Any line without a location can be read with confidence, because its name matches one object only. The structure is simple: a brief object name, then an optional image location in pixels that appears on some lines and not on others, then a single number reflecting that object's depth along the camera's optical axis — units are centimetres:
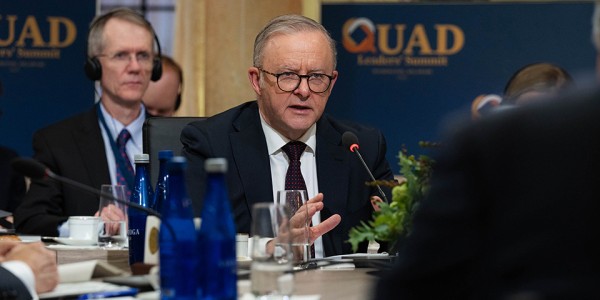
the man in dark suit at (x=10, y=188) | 923
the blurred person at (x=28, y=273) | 374
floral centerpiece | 416
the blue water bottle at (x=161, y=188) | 522
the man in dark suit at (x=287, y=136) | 622
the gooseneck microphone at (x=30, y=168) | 395
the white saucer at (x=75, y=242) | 561
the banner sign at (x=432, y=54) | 923
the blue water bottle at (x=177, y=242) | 314
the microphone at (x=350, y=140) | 576
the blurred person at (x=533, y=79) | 864
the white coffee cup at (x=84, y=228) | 569
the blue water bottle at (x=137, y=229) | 486
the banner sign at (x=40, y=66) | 1040
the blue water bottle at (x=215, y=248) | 313
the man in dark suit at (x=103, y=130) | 773
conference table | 386
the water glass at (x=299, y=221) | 472
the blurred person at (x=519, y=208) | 186
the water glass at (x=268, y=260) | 346
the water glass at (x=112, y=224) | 542
